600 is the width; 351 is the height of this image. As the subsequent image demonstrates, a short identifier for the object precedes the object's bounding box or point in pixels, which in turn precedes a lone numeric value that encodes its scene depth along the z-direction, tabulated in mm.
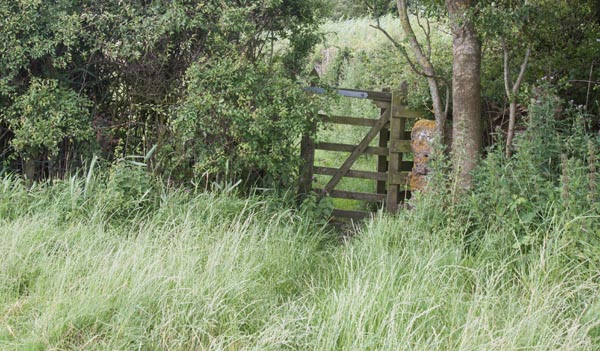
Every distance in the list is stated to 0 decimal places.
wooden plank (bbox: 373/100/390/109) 8078
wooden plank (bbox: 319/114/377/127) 7707
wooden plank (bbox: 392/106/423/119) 8016
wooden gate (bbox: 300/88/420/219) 7957
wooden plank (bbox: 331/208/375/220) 8055
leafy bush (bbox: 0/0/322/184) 7113
